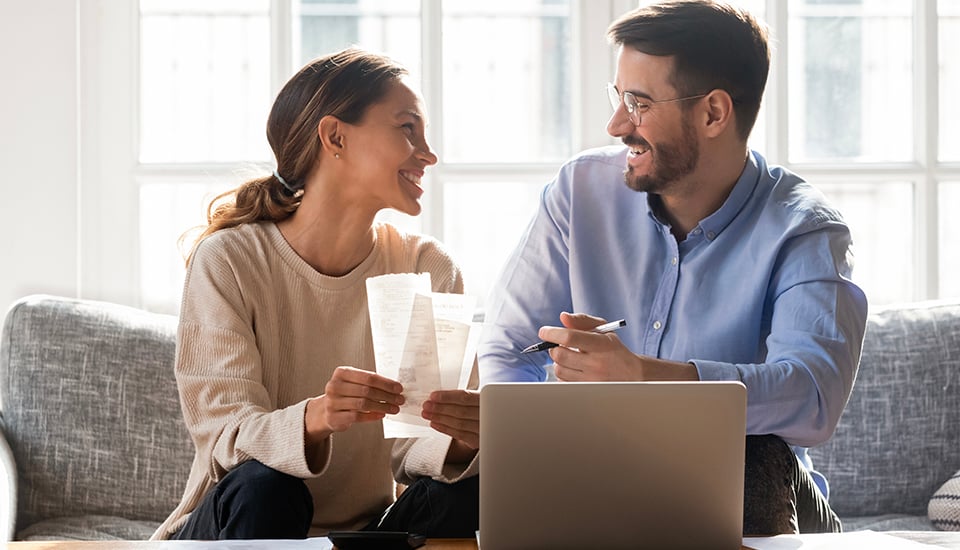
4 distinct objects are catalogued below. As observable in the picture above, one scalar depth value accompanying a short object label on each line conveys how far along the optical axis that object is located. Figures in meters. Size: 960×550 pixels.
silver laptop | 2.79
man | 3.52
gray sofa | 3.94
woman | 3.38
